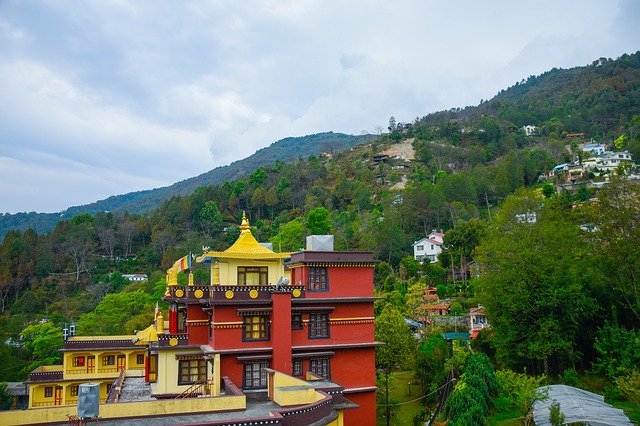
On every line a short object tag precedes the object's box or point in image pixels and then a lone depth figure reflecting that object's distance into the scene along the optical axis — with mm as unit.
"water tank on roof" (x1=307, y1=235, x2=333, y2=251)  24594
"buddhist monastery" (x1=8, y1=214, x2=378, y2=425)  21234
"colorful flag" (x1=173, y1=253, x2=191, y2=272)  24253
